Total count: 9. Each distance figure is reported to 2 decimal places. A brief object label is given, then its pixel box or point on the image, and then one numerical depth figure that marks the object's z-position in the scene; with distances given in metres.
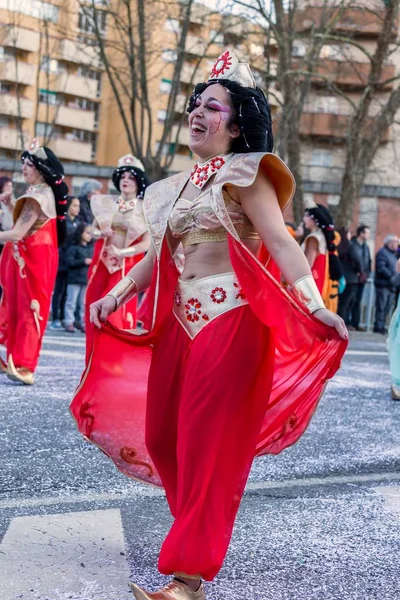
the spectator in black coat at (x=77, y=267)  13.89
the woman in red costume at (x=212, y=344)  3.32
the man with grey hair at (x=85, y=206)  13.90
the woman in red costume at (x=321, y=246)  11.49
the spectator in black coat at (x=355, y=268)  16.94
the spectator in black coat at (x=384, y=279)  17.69
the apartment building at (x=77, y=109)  52.19
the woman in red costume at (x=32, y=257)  8.20
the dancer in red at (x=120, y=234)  9.01
